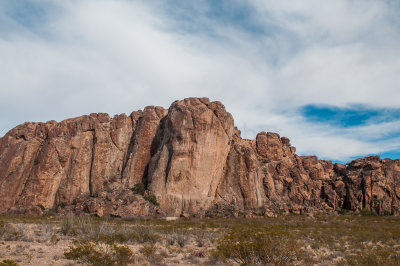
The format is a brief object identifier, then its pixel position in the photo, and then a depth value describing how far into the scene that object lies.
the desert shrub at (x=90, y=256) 10.95
